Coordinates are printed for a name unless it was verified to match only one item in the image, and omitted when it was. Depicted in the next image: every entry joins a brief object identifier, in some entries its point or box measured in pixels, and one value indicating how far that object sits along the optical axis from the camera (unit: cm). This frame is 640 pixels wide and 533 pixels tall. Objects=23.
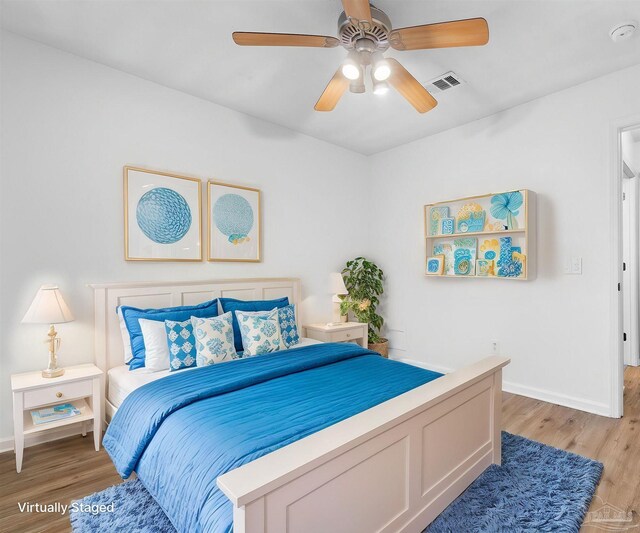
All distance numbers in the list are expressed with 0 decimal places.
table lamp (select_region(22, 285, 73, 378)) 226
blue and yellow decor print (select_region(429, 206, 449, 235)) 392
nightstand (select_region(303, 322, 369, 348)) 376
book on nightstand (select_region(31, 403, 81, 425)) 227
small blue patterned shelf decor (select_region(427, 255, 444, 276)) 391
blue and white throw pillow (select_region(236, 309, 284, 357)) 279
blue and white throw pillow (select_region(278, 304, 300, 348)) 310
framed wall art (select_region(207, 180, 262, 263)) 331
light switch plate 306
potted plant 439
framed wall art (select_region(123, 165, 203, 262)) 285
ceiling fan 175
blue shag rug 171
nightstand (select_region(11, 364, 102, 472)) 213
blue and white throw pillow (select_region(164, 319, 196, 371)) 247
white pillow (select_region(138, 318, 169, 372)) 250
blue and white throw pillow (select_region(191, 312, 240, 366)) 251
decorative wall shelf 327
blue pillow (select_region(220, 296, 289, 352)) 297
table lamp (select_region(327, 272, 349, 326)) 409
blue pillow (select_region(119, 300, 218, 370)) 257
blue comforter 137
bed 113
